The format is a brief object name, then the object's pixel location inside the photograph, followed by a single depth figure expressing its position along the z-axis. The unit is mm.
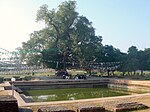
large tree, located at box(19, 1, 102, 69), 22094
